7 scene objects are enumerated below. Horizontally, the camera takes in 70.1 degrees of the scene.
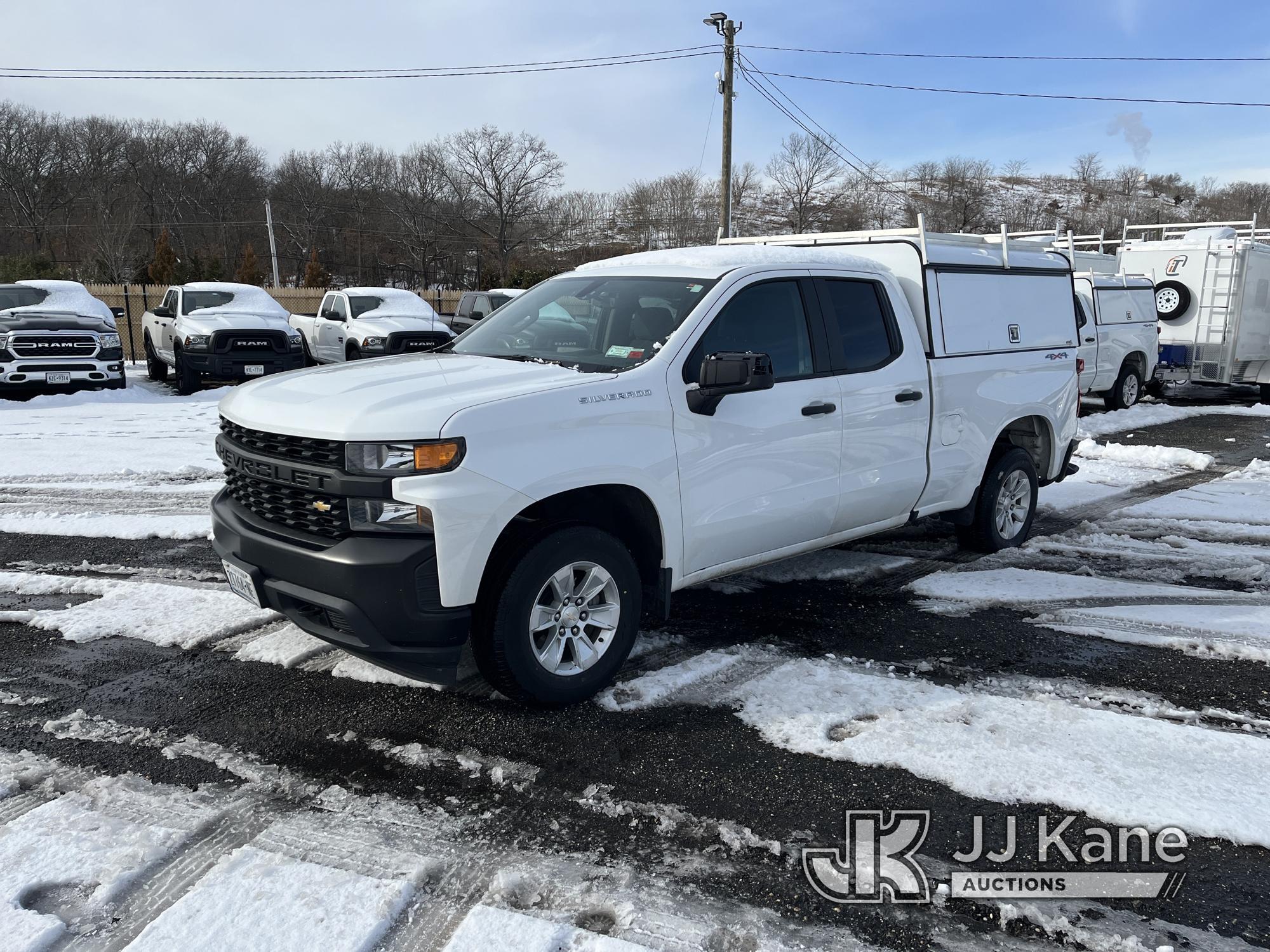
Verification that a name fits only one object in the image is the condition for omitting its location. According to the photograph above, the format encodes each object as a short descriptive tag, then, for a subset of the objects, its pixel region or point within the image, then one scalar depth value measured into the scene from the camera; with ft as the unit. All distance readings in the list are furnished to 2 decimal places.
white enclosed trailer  54.70
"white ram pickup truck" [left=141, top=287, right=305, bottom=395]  50.39
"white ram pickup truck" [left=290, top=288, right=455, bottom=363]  54.85
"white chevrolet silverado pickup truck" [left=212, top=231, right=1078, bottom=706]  11.50
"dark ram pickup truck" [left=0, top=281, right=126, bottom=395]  45.19
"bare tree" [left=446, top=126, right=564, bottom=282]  228.63
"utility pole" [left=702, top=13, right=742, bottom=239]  79.20
